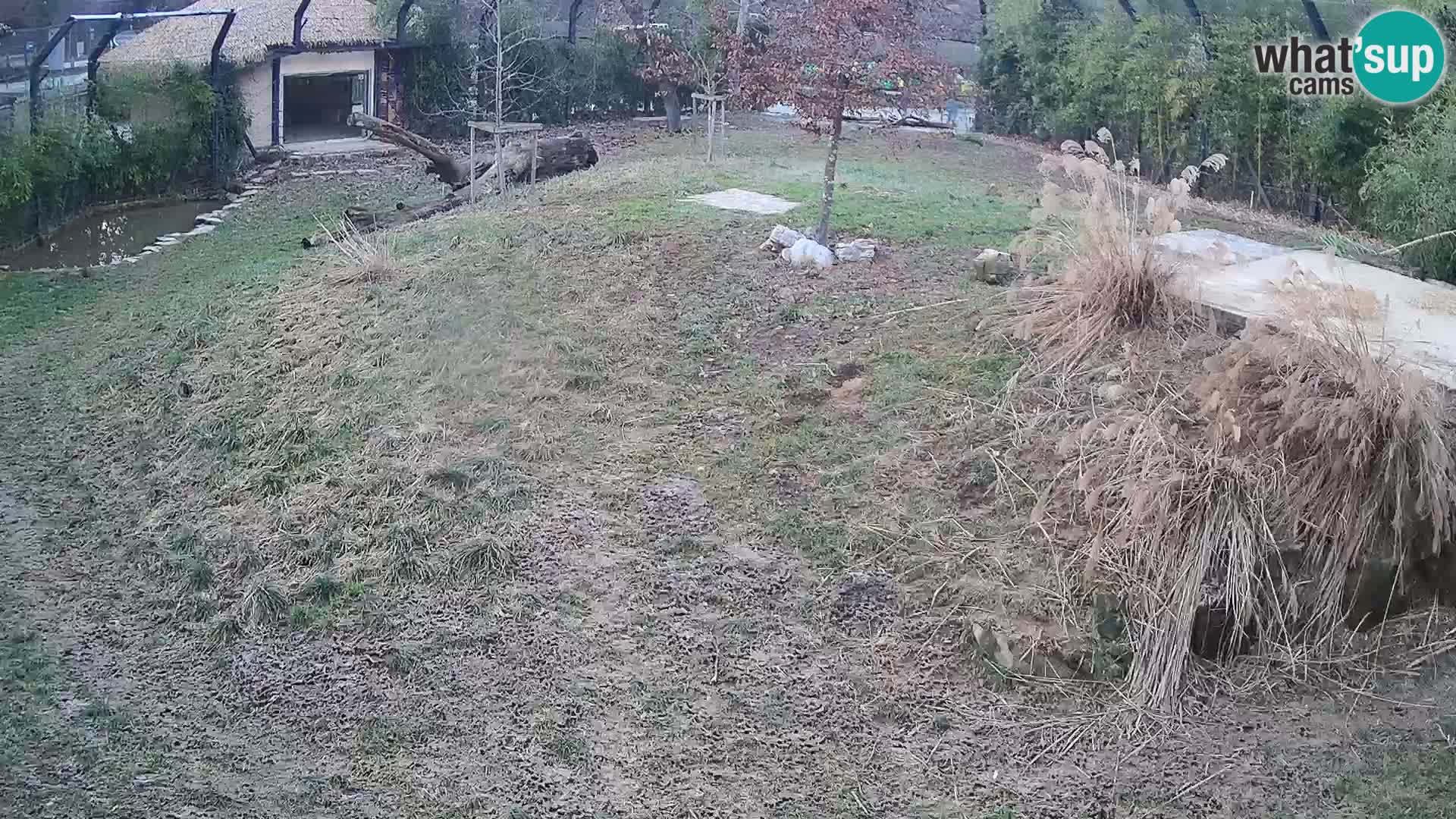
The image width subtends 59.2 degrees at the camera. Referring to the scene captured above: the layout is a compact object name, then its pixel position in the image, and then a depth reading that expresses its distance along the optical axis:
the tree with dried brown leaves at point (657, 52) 13.41
